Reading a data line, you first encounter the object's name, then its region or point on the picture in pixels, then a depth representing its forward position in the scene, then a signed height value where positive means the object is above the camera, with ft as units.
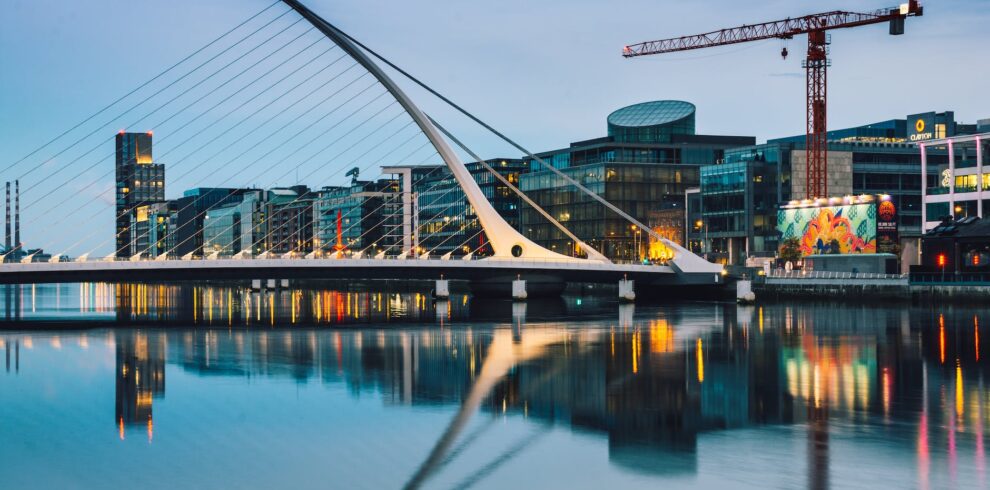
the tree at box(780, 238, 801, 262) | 339.77 +2.93
